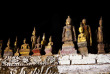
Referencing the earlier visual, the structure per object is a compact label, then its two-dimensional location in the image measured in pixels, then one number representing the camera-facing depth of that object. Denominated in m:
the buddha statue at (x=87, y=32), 5.19
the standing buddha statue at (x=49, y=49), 5.51
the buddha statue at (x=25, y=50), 6.20
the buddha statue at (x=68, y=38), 4.39
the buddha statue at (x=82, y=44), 4.38
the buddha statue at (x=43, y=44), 6.52
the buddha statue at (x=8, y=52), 6.36
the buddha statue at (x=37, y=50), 5.55
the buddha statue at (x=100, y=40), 5.00
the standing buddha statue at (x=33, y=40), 6.73
